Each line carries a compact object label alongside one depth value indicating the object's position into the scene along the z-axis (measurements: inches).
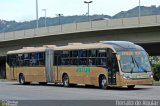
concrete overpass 1973.4
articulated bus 1059.3
